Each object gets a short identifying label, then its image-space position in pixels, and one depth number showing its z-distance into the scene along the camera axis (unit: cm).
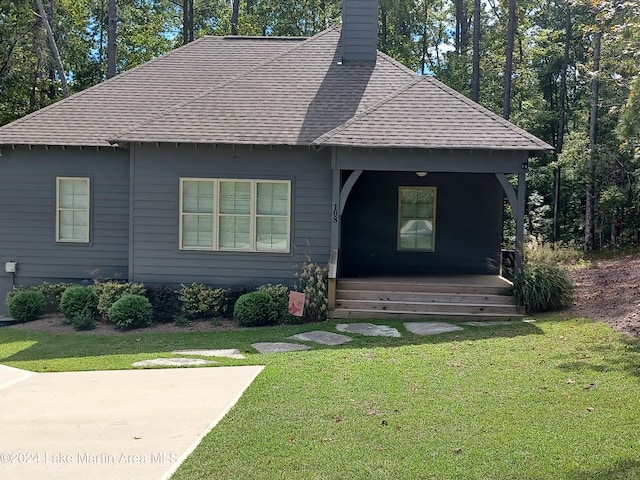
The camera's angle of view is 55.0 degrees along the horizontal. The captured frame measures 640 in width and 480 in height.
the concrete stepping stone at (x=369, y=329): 902
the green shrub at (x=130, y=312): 1045
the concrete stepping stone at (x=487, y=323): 961
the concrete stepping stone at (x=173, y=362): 764
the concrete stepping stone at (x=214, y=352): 810
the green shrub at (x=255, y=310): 1032
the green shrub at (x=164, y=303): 1105
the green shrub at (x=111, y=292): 1095
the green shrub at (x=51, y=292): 1181
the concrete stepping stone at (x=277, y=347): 828
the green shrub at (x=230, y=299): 1102
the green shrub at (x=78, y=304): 1091
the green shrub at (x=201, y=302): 1091
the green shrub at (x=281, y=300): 1040
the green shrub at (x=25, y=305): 1131
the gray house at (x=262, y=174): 1080
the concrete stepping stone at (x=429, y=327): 910
